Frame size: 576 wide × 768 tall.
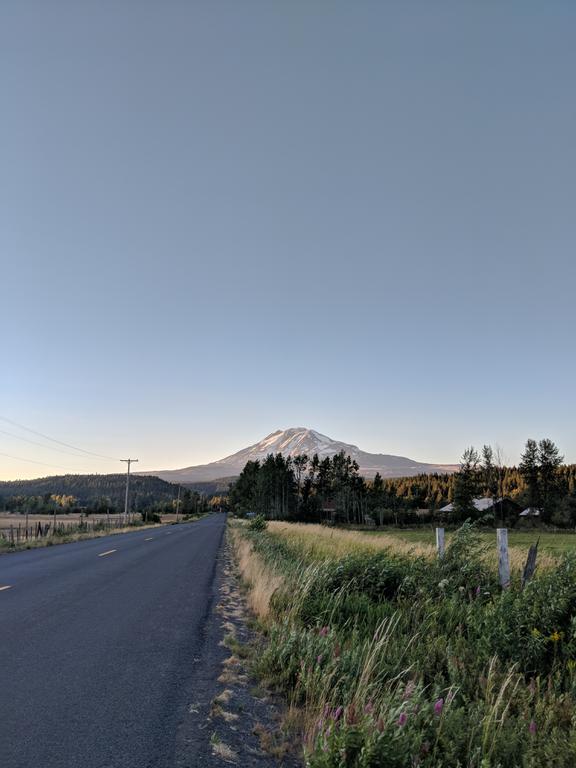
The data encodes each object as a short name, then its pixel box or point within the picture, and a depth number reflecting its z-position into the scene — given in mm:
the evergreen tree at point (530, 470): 92062
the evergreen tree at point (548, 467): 93625
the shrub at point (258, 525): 42266
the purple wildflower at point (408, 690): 3926
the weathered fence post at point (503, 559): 8719
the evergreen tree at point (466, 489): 78125
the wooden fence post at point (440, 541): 10112
